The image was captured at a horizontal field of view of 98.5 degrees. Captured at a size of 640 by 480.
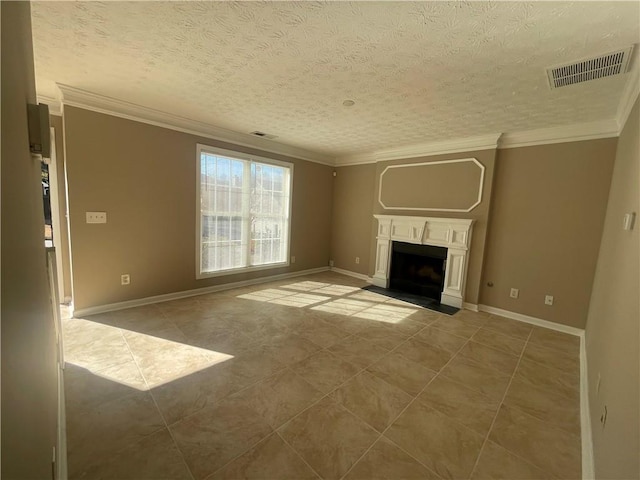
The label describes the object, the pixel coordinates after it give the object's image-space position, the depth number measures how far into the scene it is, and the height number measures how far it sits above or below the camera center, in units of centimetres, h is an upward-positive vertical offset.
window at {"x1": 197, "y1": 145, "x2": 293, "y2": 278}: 402 -3
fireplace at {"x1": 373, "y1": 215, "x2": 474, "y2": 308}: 400 -59
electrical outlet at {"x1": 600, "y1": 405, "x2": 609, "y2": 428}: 141 -98
